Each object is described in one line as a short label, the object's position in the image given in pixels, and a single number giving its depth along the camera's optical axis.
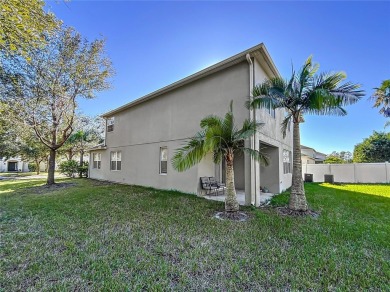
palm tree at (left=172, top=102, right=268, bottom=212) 6.75
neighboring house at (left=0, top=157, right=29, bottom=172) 42.55
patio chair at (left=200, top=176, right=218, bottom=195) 9.85
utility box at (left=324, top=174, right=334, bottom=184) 17.62
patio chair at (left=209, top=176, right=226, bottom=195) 10.29
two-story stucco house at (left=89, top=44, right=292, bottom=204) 8.39
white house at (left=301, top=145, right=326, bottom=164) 24.55
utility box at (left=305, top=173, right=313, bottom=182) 18.72
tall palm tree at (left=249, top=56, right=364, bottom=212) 6.46
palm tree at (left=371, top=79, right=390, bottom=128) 13.79
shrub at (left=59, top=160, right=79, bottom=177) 21.00
